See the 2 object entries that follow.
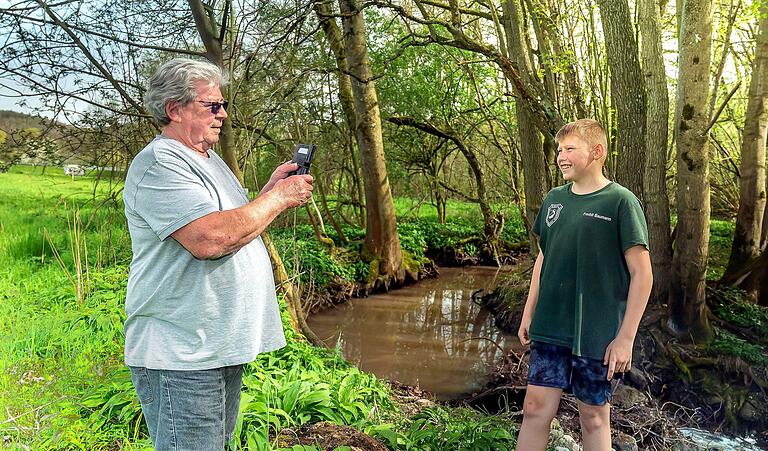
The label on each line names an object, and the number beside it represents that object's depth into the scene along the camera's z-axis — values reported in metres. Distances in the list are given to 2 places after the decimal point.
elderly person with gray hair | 1.64
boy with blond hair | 2.60
